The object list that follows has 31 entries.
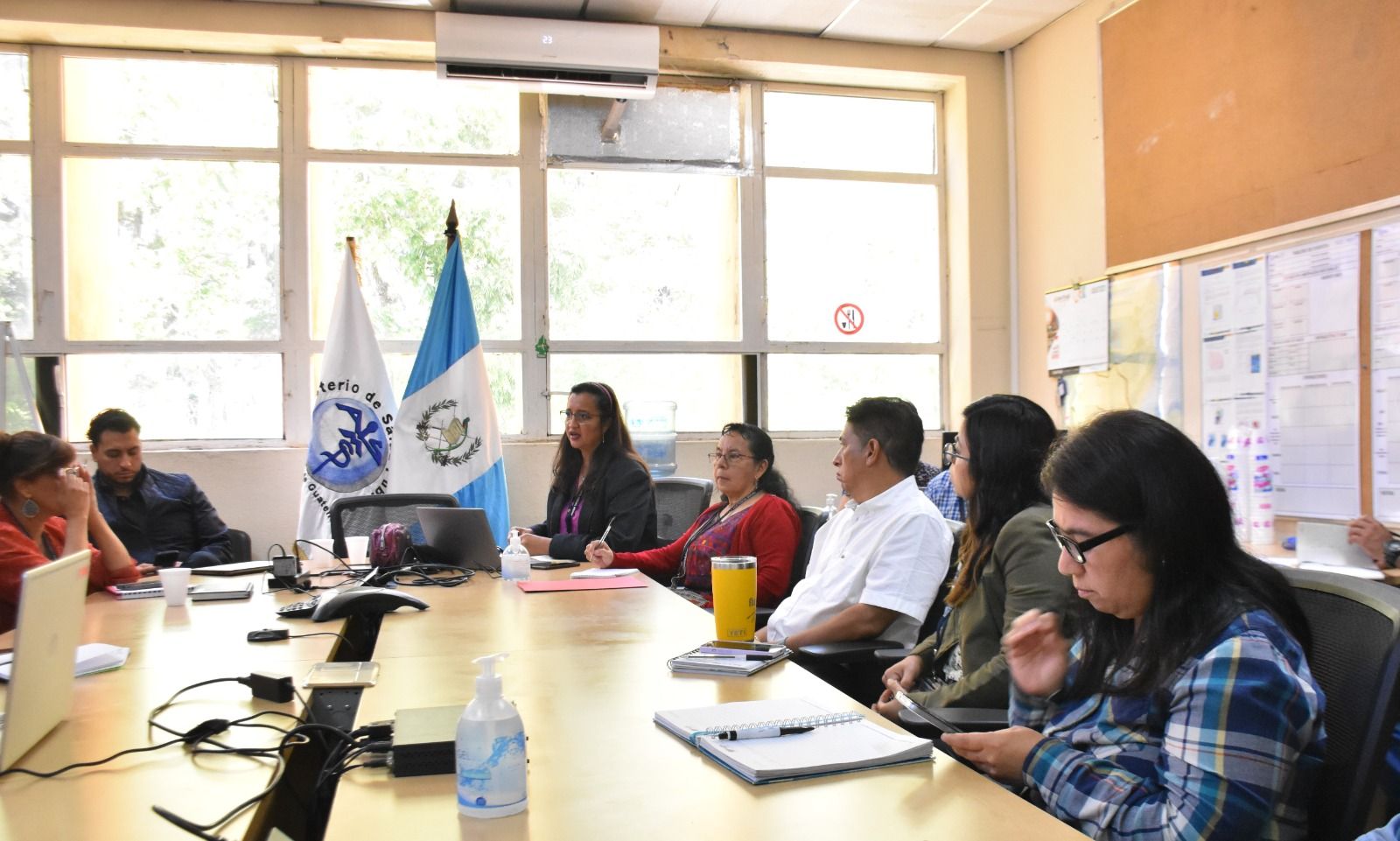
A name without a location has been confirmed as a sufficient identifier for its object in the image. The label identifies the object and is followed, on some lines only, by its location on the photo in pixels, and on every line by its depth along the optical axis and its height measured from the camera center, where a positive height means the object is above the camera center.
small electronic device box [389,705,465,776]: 1.18 -0.39
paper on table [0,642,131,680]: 1.72 -0.42
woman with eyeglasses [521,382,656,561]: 3.58 -0.26
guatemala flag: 4.77 -0.01
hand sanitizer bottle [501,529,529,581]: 2.87 -0.43
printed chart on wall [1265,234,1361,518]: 3.44 +0.10
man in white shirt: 2.31 -0.33
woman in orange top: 2.57 -0.17
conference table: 1.03 -0.42
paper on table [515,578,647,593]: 2.71 -0.46
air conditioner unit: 4.68 +1.72
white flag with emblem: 4.64 +0.00
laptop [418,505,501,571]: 3.02 -0.37
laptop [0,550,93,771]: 1.19 -0.29
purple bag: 3.04 -0.39
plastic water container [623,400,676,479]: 5.18 -0.09
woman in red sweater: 3.02 -0.37
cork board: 3.40 +1.12
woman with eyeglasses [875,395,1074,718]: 1.74 -0.24
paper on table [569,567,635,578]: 2.90 -0.46
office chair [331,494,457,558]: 3.86 -0.36
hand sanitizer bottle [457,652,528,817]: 1.03 -0.35
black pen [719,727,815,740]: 1.26 -0.40
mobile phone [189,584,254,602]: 2.61 -0.46
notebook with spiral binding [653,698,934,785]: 1.16 -0.41
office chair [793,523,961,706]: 2.17 -0.54
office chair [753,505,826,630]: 3.08 -0.40
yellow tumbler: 1.88 -0.34
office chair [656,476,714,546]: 4.04 -0.37
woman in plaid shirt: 1.07 -0.31
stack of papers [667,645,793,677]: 1.65 -0.41
